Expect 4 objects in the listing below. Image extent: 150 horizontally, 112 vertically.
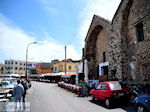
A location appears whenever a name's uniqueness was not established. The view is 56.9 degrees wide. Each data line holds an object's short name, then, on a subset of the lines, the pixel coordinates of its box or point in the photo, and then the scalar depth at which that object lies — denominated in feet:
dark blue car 18.71
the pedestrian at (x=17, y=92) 25.60
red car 27.81
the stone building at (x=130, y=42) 36.42
